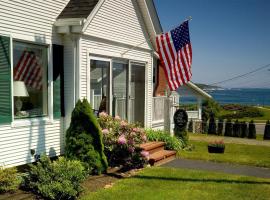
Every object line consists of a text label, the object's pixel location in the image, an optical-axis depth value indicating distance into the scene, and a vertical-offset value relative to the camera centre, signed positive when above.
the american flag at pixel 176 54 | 11.42 +1.46
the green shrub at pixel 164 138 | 11.83 -1.32
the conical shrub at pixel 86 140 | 7.95 -0.93
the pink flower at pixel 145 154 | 9.23 -1.44
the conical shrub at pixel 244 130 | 29.20 -2.61
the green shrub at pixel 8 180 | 6.44 -1.49
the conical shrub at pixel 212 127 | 30.30 -2.45
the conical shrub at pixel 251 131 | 28.62 -2.67
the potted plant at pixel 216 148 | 13.88 -1.95
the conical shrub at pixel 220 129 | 30.10 -2.60
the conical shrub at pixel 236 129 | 29.47 -2.57
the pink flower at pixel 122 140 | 8.86 -1.03
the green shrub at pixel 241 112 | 50.30 -2.14
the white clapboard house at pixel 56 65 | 7.75 +0.89
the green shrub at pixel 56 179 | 6.24 -1.48
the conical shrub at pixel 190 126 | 30.33 -2.35
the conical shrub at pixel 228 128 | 29.73 -2.53
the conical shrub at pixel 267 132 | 27.62 -2.65
